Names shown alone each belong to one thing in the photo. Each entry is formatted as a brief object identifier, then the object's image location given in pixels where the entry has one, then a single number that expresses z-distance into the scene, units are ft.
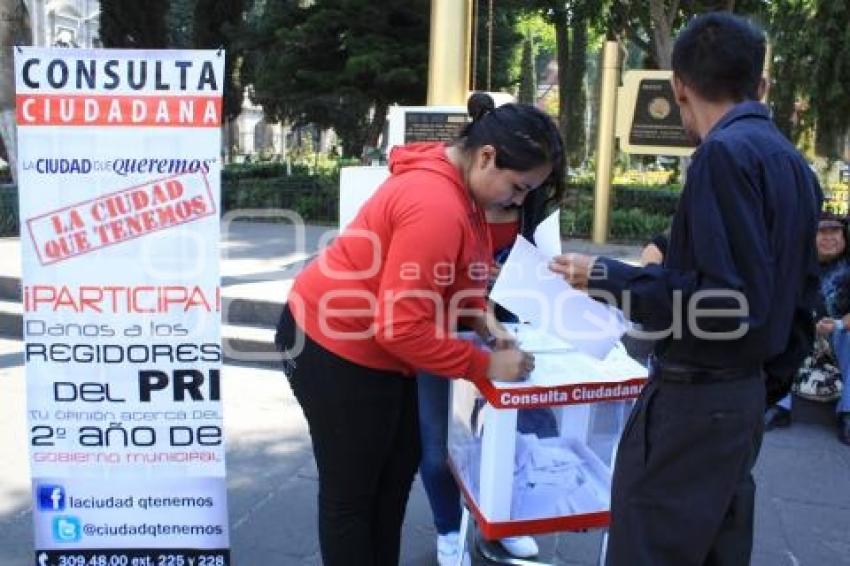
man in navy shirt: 5.60
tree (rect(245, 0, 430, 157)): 45.60
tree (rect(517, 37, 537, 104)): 97.32
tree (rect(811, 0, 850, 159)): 49.03
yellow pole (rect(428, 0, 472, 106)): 20.67
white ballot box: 7.17
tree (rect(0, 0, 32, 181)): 35.14
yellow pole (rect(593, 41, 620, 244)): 33.73
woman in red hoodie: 6.35
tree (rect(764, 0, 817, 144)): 50.85
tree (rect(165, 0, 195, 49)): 92.12
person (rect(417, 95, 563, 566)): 8.90
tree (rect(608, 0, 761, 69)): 52.16
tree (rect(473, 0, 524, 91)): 49.73
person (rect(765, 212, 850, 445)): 15.28
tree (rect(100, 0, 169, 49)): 62.08
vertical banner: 8.13
